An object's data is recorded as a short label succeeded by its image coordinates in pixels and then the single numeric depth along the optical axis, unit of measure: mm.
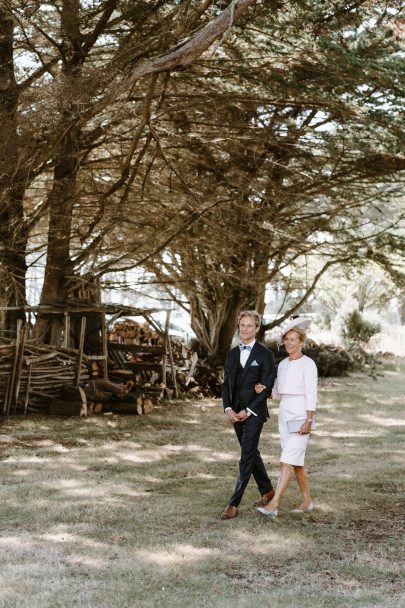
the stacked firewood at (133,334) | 18391
